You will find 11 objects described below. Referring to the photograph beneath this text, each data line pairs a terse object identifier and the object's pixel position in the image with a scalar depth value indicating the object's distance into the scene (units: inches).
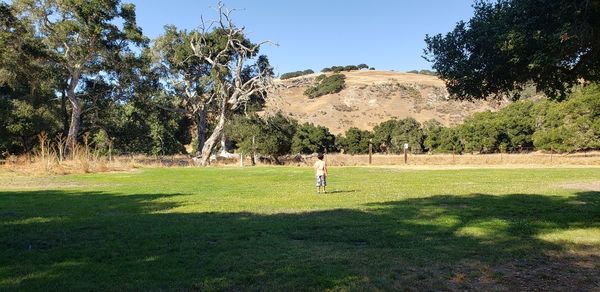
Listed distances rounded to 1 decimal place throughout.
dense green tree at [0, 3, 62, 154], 1371.3
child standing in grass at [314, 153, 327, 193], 674.8
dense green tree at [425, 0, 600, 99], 320.2
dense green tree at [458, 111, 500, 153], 2359.7
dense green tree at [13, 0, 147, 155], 1488.7
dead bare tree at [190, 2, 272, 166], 1812.3
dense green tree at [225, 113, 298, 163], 1926.7
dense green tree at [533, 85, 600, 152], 1948.8
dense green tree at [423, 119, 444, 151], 2536.7
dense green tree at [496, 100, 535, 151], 2352.4
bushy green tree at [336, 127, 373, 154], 2651.8
